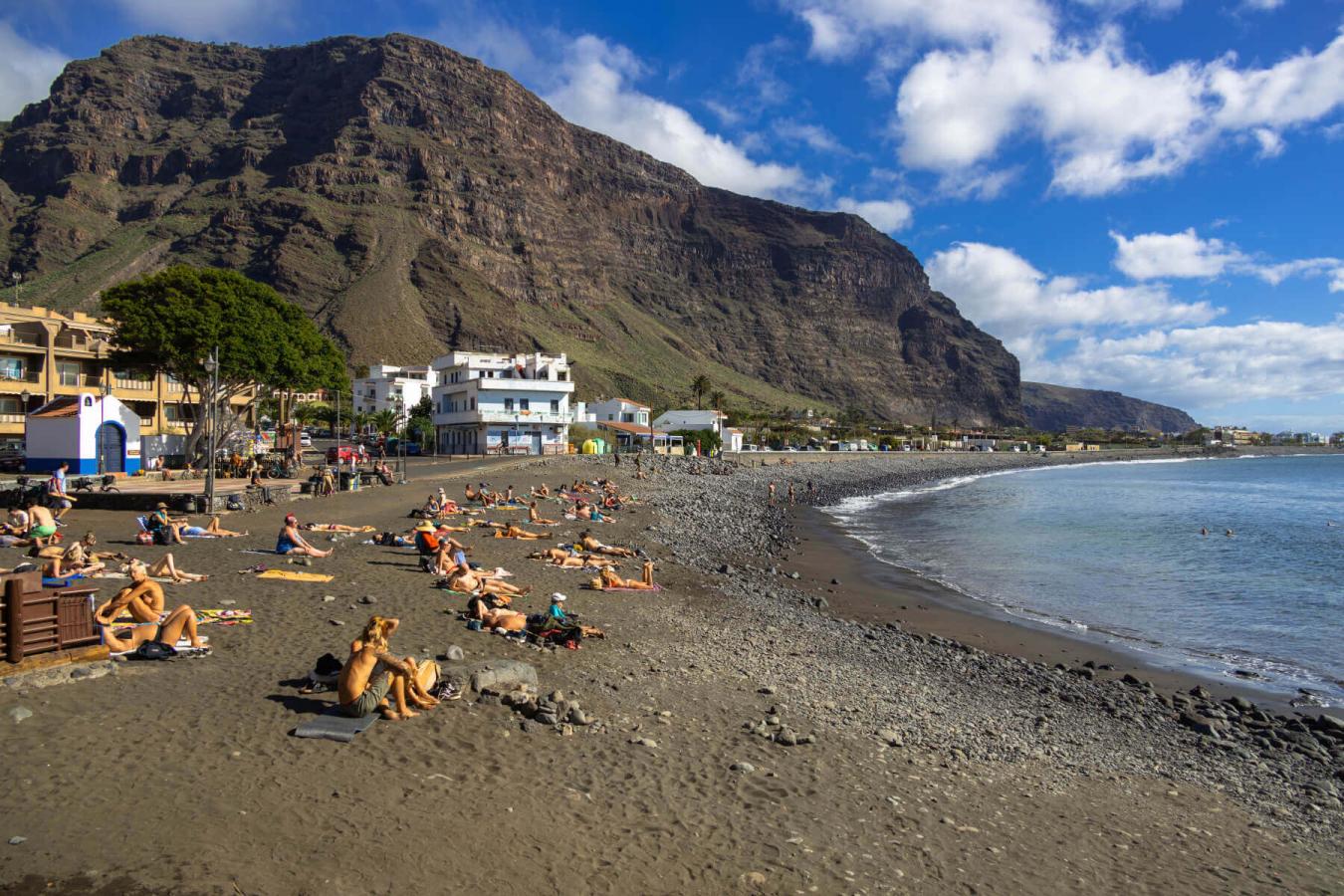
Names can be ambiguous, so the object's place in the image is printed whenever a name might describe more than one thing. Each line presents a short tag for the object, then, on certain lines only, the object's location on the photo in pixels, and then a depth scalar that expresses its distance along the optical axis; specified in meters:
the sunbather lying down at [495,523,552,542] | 20.61
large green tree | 30.48
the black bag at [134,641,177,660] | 7.96
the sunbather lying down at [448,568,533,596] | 13.03
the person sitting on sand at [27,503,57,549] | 14.23
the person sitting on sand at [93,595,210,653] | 8.16
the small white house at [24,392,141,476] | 27.41
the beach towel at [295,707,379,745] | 6.44
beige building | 39.38
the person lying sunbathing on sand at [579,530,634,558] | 18.70
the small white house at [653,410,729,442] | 90.62
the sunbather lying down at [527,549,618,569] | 17.14
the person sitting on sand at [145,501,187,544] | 15.84
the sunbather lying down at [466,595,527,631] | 10.51
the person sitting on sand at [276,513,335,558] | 15.16
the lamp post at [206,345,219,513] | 19.67
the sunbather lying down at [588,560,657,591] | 15.05
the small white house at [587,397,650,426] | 88.12
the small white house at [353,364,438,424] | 86.88
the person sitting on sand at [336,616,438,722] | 6.89
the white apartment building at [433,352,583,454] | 56.94
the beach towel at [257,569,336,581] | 12.95
